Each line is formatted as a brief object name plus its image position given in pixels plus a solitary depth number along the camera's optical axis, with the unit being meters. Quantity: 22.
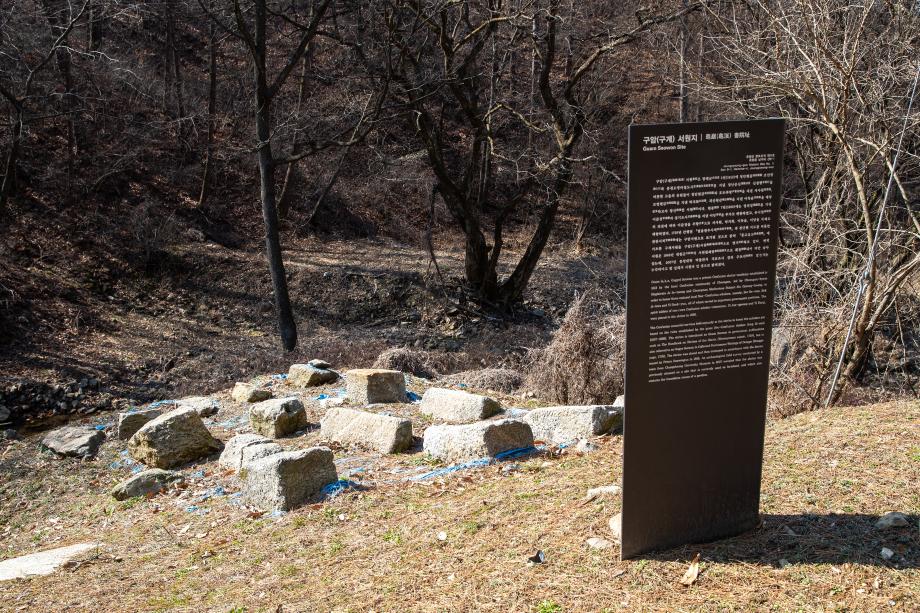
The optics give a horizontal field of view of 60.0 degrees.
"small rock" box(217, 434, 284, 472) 7.30
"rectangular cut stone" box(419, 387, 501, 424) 8.36
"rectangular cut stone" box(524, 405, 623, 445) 7.42
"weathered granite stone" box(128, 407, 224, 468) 8.45
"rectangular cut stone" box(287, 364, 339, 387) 10.55
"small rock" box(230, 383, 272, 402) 10.20
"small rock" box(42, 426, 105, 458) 9.50
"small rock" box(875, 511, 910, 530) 4.64
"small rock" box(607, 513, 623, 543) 4.73
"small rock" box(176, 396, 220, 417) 10.16
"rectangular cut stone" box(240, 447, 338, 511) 6.36
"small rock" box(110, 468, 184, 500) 7.77
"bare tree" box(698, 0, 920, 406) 7.91
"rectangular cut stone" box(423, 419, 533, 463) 6.96
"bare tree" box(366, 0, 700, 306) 14.81
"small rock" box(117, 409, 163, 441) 9.71
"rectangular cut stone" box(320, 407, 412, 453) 7.66
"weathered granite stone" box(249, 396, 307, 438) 8.64
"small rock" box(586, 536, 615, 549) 4.67
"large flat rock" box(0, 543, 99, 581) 5.95
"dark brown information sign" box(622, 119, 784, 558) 4.11
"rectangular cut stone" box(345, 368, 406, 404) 9.40
